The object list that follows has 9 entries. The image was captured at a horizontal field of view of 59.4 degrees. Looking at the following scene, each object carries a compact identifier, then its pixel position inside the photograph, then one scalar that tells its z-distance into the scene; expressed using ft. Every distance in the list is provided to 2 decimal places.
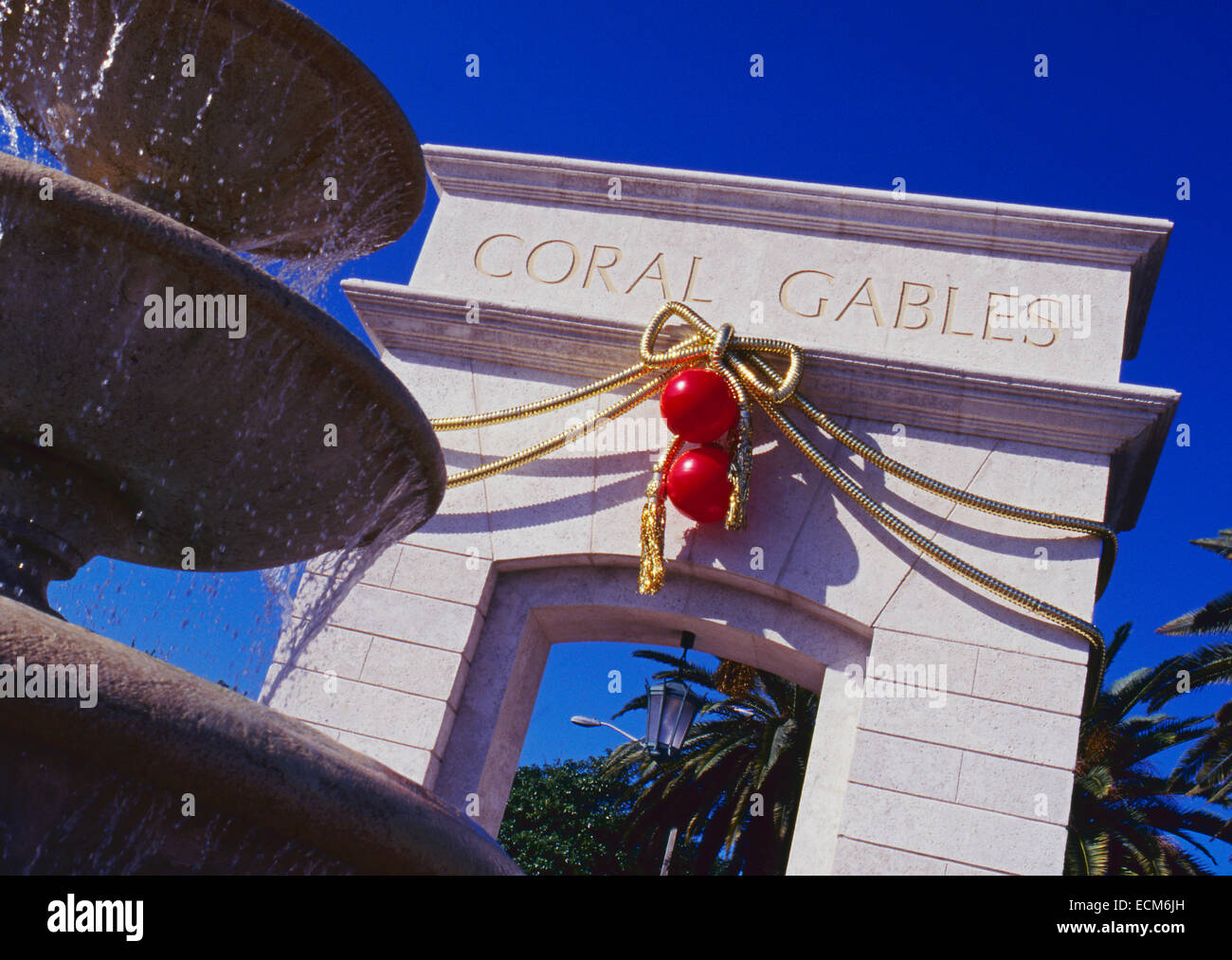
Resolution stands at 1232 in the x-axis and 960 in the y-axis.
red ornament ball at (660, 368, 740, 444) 24.86
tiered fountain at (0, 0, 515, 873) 7.79
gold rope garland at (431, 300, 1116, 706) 23.90
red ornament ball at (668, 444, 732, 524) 24.64
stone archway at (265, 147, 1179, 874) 22.93
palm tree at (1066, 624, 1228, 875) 54.39
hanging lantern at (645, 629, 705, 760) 27.81
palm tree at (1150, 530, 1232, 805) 49.29
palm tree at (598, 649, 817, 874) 57.21
